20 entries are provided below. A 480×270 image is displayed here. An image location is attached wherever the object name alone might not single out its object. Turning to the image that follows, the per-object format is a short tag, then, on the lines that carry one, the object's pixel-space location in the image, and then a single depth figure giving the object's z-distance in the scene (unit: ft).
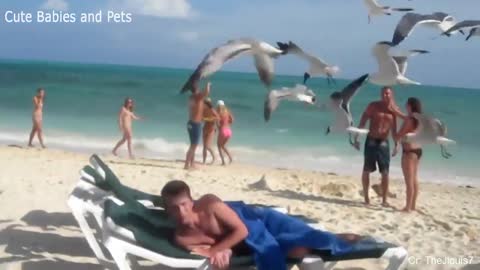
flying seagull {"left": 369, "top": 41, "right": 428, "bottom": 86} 17.20
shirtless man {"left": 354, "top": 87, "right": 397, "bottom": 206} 20.19
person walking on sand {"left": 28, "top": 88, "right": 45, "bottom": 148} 34.37
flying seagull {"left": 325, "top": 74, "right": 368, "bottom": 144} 18.30
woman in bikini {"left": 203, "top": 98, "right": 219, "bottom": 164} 28.40
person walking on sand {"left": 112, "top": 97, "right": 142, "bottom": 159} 32.68
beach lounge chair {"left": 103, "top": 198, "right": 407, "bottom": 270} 11.82
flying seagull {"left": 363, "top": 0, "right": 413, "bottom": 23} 17.79
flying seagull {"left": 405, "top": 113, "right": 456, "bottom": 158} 18.58
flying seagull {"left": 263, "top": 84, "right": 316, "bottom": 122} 18.00
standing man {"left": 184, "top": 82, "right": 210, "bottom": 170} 25.79
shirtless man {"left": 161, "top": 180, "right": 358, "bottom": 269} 12.12
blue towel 12.07
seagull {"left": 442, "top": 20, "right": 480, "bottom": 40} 16.46
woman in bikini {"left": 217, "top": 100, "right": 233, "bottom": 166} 30.66
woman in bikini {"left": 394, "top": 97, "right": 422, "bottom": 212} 19.34
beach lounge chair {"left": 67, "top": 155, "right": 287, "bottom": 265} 12.69
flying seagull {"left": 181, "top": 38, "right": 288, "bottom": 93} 15.78
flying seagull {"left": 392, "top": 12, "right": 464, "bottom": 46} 16.80
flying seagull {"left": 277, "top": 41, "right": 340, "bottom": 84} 16.97
